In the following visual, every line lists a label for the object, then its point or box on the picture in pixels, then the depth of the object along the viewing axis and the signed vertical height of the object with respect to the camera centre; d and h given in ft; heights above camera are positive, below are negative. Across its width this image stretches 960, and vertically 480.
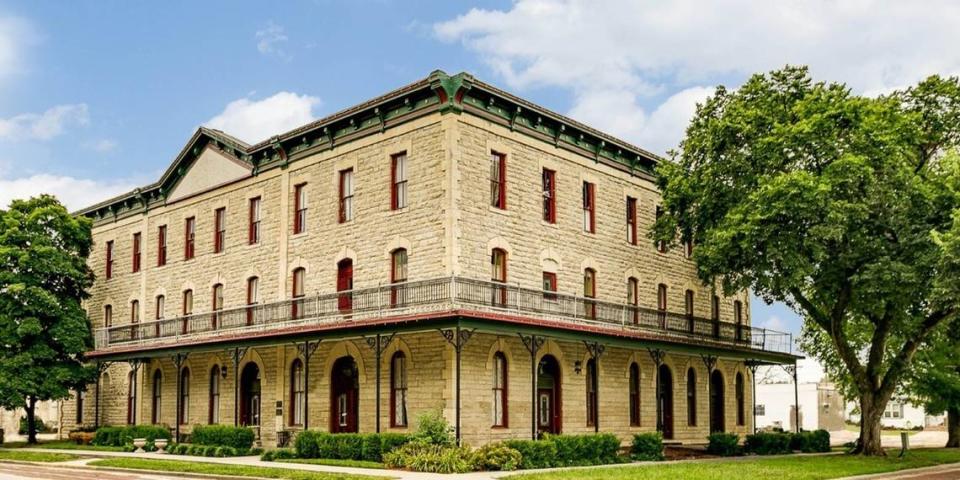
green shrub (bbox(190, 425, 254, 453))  108.47 -10.41
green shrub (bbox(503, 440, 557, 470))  86.58 -9.86
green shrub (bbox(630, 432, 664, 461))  101.96 -11.06
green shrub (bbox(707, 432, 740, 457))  113.80 -11.93
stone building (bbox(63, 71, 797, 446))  97.60 +5.81
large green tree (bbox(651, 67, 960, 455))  98.07 +13.79
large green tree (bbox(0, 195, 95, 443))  131.23 +4.95
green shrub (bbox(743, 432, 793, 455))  119.03 -12.55
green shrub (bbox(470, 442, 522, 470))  84.17 -9.93
